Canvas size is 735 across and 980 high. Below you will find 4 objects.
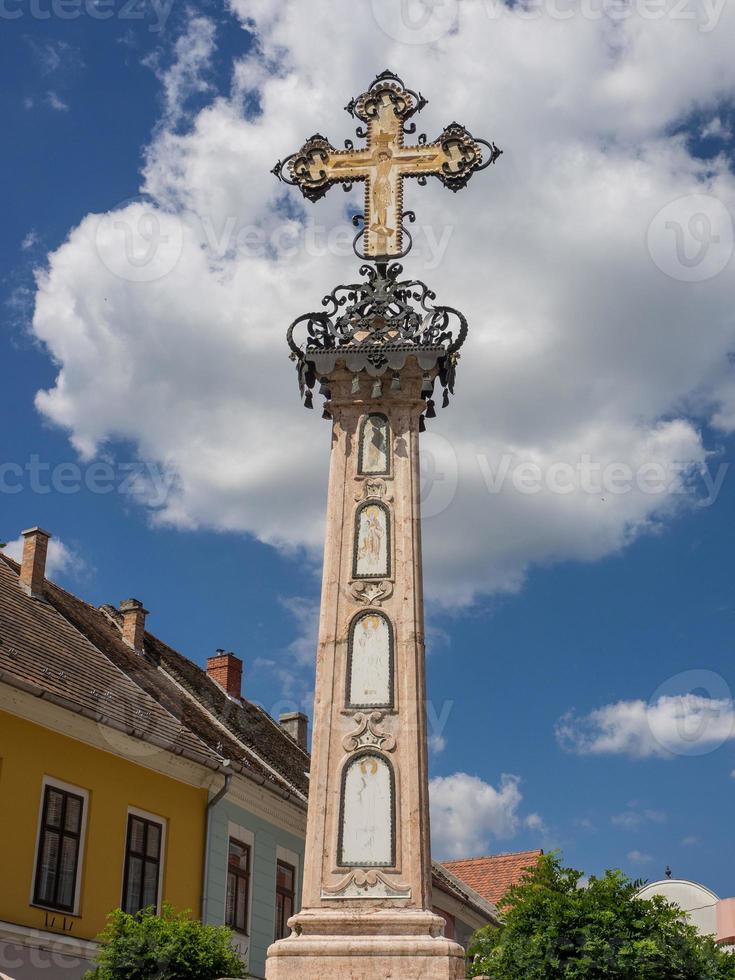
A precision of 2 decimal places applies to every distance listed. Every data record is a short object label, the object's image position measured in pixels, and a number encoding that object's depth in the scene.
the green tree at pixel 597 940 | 6.87
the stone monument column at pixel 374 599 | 7.13
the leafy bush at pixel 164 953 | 8.26
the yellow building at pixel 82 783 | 13.60
